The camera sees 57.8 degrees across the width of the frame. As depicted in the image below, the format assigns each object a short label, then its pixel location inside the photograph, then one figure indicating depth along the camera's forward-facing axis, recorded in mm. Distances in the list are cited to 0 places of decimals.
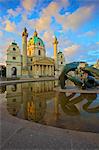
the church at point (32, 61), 38505
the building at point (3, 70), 42244
